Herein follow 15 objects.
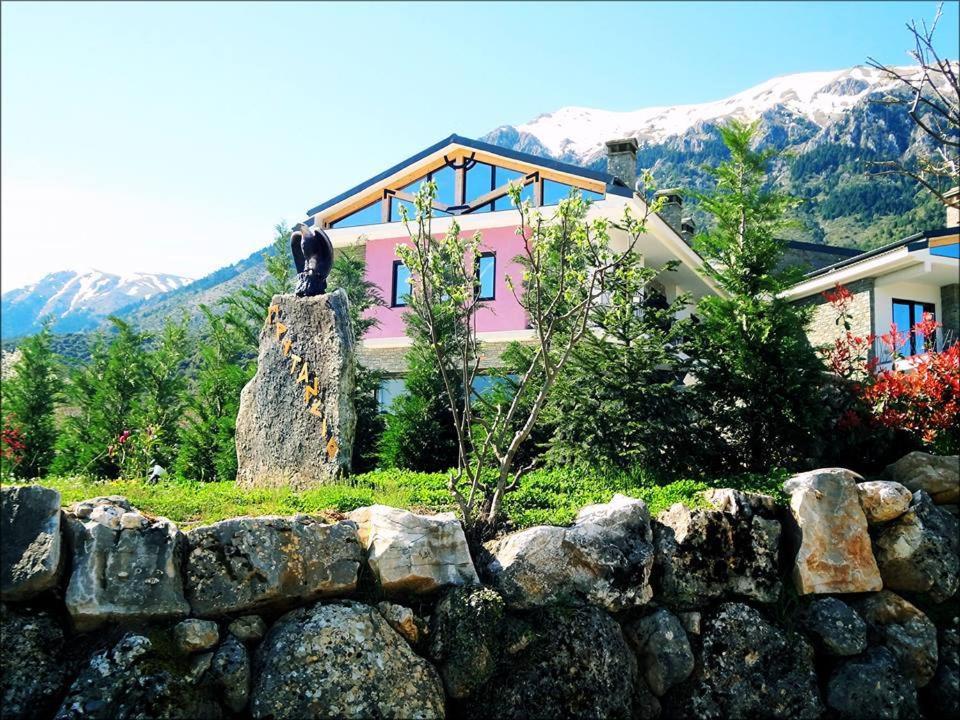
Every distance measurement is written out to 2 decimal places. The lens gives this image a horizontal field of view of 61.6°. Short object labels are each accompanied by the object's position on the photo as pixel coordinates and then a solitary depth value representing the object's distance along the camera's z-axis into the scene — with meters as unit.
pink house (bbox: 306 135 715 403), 18.45
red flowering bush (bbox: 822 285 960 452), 9.22
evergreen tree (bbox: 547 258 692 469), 9.32
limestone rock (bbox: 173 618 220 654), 5.46
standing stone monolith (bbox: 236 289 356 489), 9.36
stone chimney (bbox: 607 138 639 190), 20.69
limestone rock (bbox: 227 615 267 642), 5.73
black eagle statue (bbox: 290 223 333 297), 10.24
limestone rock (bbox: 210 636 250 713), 5.49
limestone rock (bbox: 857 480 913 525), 7.50
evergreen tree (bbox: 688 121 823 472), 9.16
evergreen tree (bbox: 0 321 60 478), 14.37
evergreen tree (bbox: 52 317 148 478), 13.55
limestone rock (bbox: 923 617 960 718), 7.03
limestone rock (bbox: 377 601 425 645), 6.07
